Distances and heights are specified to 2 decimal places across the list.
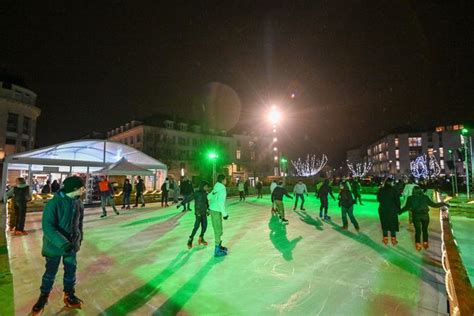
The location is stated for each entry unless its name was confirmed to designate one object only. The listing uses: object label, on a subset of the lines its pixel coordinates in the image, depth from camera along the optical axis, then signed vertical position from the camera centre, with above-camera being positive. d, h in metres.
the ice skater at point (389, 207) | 7.25 -0.70
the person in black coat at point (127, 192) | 16.68 -0.76
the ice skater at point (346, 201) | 9.05 -0.70
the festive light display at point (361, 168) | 91.00 +4.06
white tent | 18.02 +1.59
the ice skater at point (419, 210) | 6.91 -0.74
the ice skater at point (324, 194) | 11.59 -0.60
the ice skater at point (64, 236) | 3.69 -0.76
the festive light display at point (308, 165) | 65.50 +3.36
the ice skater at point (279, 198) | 11.00 -0.76
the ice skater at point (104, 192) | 13.18 -0.60
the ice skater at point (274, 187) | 11.96 -0.37
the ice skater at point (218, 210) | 6.48 -0.71
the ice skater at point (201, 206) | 7.03 -0.66
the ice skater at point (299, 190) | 15.31 -0.58
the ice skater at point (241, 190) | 22.10 -0.84
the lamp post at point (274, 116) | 17.86 +4.05
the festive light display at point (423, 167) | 65.19 +2.99
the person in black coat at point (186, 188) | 15.34 -0.48
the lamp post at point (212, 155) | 21.02 +1.78
